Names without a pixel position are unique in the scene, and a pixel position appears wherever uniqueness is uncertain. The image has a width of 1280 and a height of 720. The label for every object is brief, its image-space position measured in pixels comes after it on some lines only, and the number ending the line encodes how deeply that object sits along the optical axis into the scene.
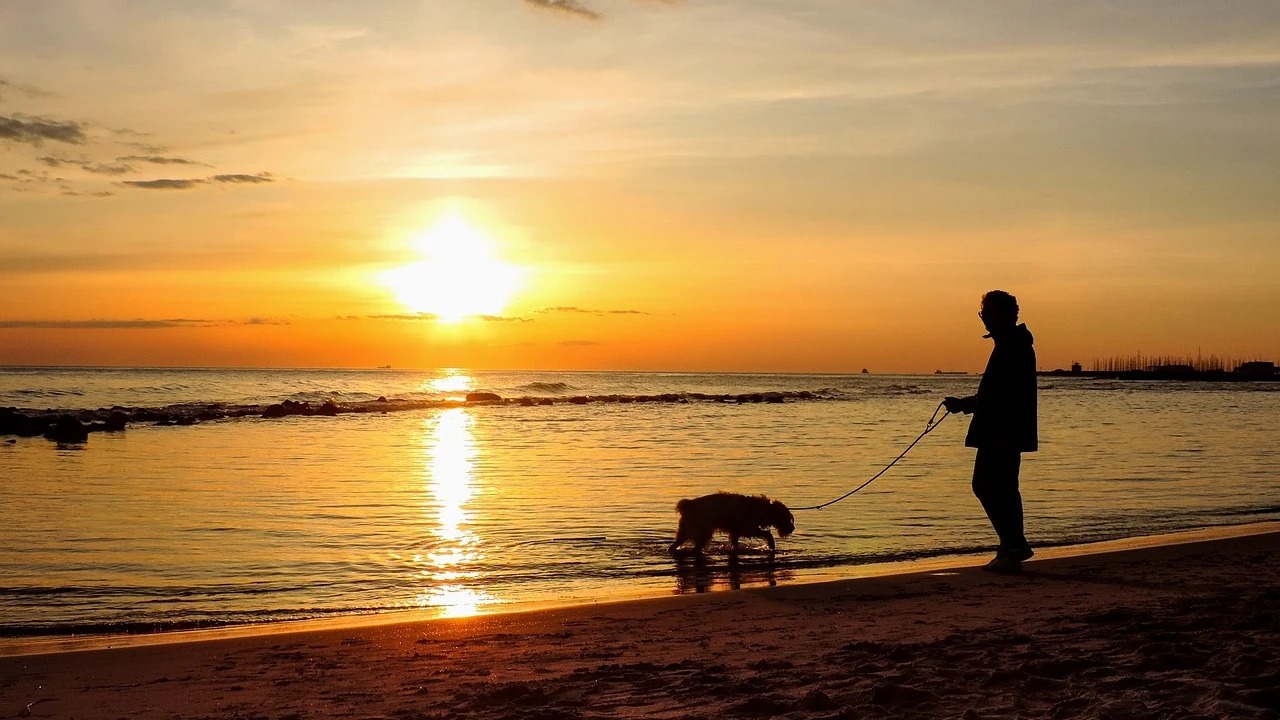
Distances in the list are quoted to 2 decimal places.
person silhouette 8.17
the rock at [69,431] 23.30
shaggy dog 9.53
